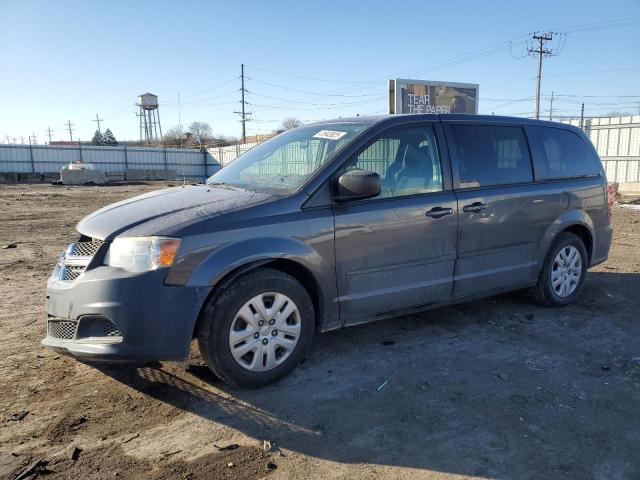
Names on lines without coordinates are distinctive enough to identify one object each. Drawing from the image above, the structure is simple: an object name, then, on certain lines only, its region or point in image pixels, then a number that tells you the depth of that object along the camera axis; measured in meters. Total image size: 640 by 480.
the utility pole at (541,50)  50.25
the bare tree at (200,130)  91.43
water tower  77.69
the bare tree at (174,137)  79.56
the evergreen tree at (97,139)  91.91
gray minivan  3.19
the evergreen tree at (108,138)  90.38
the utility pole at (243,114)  65.14
